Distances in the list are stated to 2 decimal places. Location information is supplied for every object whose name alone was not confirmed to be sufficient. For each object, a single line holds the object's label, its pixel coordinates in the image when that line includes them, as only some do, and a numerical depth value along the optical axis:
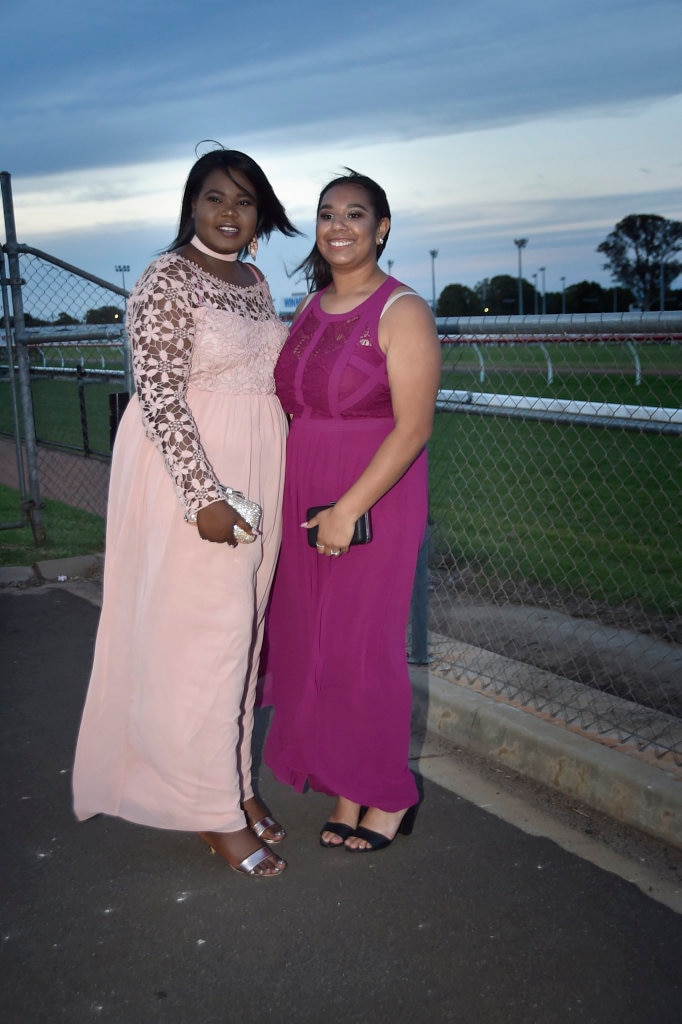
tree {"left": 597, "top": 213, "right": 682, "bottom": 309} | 87.94
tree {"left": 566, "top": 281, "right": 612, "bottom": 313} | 92.06
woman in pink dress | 3.05
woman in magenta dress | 3.12
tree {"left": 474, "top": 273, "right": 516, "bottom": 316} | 88.88
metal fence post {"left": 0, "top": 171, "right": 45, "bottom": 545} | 6.94
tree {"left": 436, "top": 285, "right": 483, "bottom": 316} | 81.23
